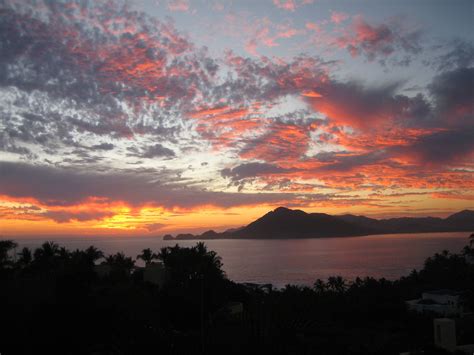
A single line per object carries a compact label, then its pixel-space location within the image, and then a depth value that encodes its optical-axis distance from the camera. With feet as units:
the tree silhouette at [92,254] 121.98
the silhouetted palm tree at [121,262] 166.97
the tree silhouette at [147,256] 186.50
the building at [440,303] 160.93
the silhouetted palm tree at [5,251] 114.73
